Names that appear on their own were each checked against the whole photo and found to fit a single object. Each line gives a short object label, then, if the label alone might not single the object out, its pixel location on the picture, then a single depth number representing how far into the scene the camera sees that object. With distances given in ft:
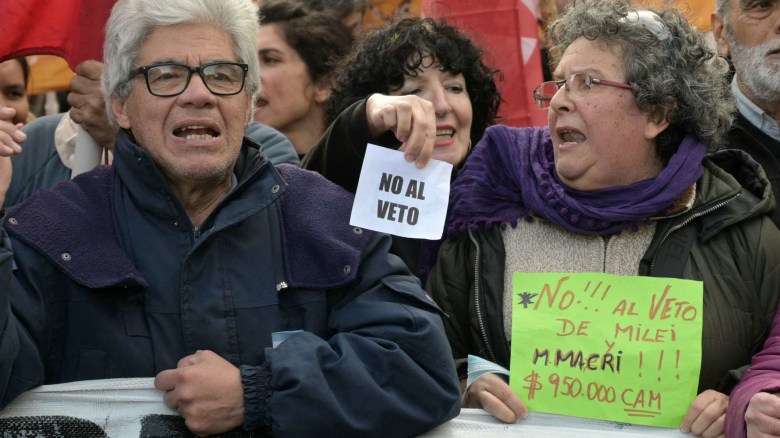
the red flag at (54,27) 27.94
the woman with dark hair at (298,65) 39.29
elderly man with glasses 21.09
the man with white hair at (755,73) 31.07
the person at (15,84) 36.52
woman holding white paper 31.81
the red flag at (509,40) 36.63
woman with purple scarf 25.05
